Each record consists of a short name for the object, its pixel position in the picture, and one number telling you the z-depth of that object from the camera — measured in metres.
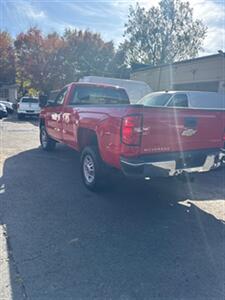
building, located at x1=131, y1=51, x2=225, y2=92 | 11.34
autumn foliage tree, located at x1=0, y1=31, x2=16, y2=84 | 29.72
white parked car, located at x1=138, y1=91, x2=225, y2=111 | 7.10
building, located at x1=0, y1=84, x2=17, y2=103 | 30.18
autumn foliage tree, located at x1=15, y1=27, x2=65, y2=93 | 24.01
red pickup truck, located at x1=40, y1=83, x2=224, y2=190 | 3.07
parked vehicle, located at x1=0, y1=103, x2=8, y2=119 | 15.77
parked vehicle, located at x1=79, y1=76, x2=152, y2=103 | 10.56
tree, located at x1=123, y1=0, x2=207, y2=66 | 30.32
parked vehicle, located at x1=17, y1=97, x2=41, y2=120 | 16.04
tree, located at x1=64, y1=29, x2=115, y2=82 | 24.73
